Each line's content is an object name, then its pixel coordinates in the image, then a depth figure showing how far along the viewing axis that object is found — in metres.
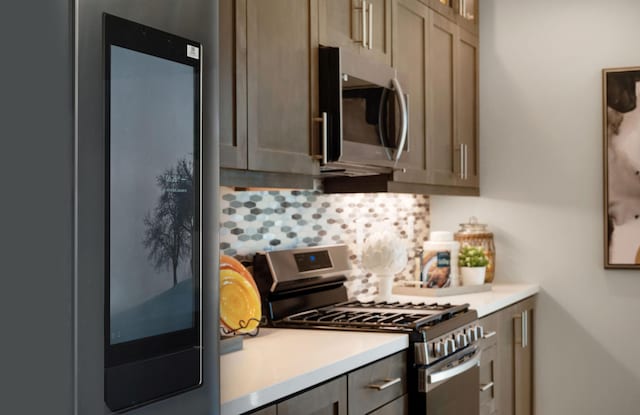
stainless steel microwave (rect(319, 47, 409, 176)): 2.53
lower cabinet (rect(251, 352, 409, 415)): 1.85
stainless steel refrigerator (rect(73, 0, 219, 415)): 1.05
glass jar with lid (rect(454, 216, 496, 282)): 3.93
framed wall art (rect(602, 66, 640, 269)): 3.69
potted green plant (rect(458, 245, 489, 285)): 3.70
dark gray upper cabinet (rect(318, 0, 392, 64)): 2.59
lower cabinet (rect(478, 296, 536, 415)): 3.29
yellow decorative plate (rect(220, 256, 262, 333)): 2.22
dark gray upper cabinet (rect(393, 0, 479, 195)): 3.22
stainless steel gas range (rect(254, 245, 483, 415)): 2.45
